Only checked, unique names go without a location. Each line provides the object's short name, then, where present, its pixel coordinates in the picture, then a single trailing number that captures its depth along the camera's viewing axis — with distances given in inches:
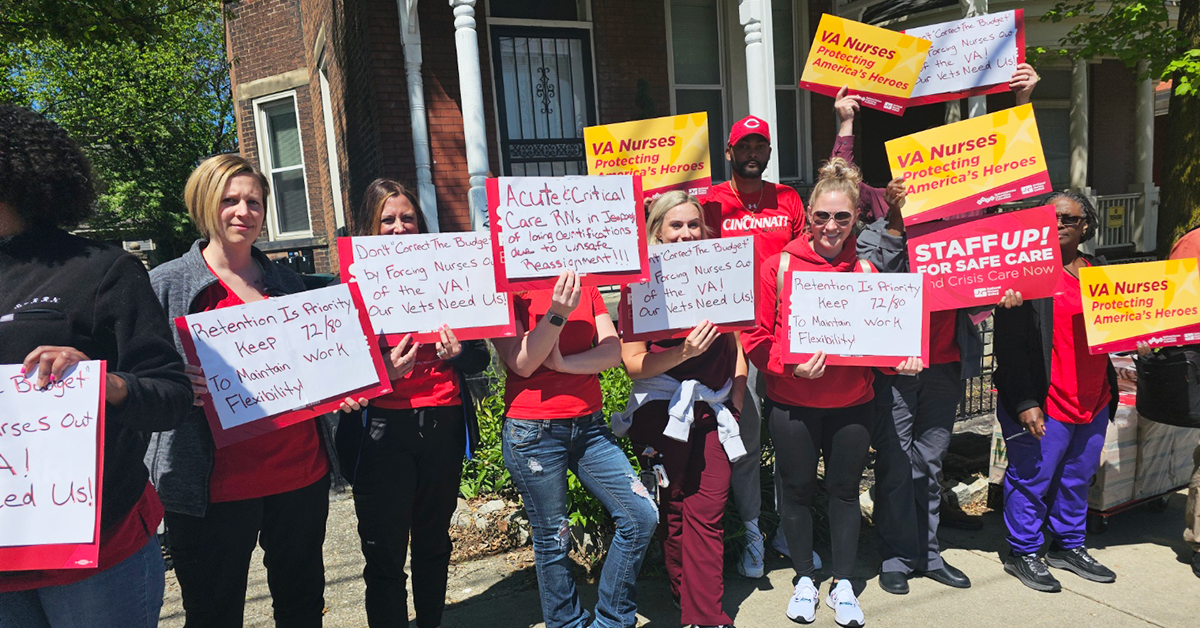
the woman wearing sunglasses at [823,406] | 125.6
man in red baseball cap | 145.6
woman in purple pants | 138.1
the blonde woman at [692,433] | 120.8
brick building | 301.0
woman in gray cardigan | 89.8
